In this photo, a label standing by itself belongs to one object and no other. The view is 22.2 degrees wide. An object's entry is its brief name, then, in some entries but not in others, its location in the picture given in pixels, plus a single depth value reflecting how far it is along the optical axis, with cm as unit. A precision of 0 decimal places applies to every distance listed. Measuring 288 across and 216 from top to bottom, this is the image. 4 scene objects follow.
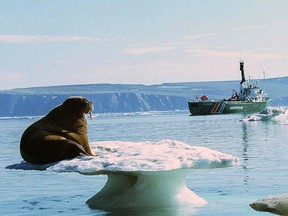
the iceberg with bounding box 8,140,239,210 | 1181
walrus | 1277
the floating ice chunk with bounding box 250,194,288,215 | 1192
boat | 15250
